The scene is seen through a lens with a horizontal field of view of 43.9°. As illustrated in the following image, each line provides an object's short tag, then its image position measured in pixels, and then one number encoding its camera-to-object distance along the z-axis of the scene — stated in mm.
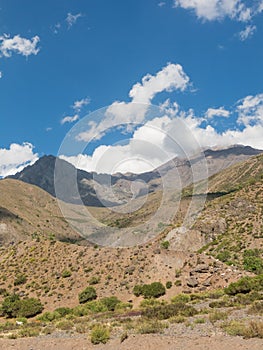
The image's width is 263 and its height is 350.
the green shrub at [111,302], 35250
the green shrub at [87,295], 39031
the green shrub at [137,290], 37875
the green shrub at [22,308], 36844
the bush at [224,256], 55703
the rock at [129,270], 43625
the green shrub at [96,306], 33869
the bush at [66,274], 46000
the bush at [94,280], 42906
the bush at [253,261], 45281
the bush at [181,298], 33406
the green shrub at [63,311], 34412
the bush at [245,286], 32575
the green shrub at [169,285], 38769
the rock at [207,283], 38031
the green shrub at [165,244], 55931
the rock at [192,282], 38188
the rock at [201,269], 39516
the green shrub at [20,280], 46531
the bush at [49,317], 32562
